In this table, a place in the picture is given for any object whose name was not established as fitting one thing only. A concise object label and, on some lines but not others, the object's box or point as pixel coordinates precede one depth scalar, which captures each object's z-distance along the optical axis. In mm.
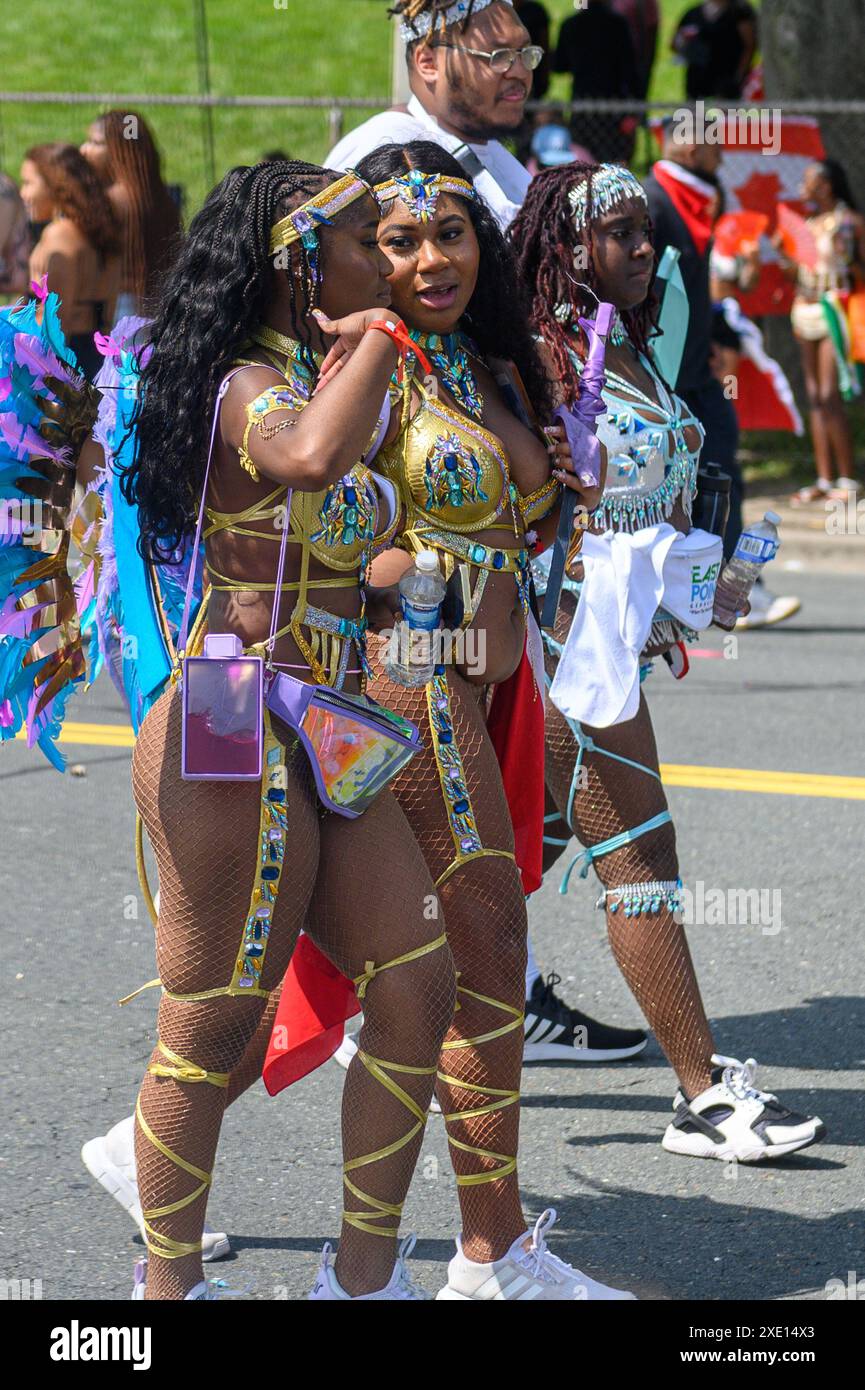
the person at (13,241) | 19656
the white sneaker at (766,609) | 19375
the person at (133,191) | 18812
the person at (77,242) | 17969
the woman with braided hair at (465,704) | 6891
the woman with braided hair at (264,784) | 6094
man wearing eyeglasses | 9453
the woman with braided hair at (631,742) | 8484
